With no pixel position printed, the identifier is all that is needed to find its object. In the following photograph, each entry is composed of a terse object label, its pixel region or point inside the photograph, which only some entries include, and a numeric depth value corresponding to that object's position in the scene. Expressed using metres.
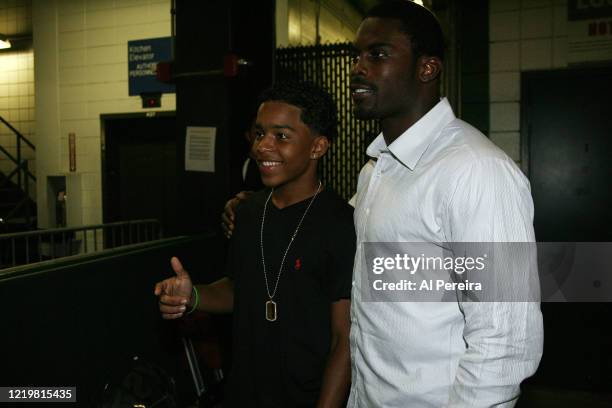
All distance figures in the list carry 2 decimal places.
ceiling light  7.35
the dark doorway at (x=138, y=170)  6.88
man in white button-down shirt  1.15
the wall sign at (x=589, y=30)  4.04
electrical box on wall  6.58
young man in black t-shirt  1.71
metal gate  4.22
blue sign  6.46
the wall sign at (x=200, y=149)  3.80
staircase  7.25
